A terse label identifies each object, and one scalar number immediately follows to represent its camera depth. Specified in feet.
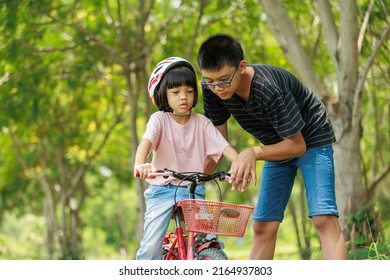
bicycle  28.48
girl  31.45
